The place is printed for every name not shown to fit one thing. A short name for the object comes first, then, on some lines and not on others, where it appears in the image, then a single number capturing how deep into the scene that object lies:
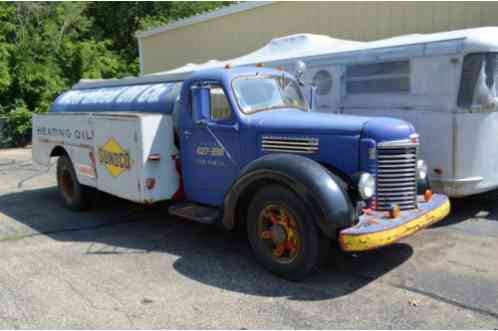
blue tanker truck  4.46
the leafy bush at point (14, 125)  18.86
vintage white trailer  6.29
